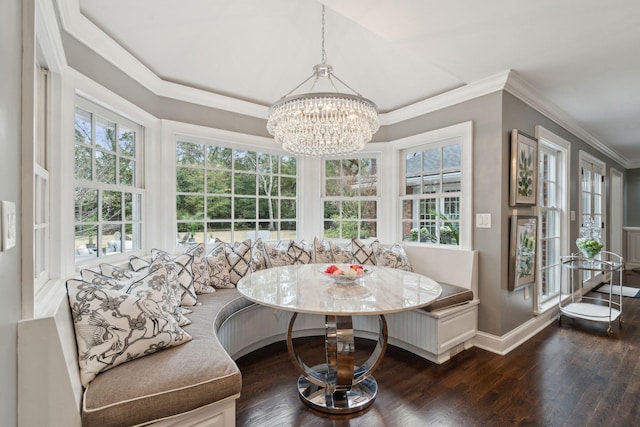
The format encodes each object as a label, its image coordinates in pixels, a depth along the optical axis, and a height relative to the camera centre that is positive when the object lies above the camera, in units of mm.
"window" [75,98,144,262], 2035 +230
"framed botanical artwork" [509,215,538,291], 2641 -358
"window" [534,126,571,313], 3291 -3
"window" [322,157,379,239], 3697 +188
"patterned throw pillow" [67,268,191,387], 1260 -521
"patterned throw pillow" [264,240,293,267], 2984 -436
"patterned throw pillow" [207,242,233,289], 2553 -494
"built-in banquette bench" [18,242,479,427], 960 -684
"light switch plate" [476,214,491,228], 2645 -70
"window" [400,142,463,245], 3012 +226
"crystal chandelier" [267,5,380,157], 2000 +670
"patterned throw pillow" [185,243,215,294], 2385 -474
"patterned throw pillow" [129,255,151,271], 2062 -359
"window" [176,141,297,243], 2932 +212
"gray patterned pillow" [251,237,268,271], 2850 -428
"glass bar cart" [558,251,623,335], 3064 -1071
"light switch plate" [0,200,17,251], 721 -29
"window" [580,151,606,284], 4199 +339
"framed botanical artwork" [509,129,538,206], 2623 +407
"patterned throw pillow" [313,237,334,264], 3196 -440
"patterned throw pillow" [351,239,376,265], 3164 -441
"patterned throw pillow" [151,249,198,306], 2084 -474
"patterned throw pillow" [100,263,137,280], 1770 -359
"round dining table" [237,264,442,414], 1587 -493
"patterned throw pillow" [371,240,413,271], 3073 -465
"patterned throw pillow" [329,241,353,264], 3211 -453
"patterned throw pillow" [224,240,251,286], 2666 -432
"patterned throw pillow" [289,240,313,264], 3094 -426
